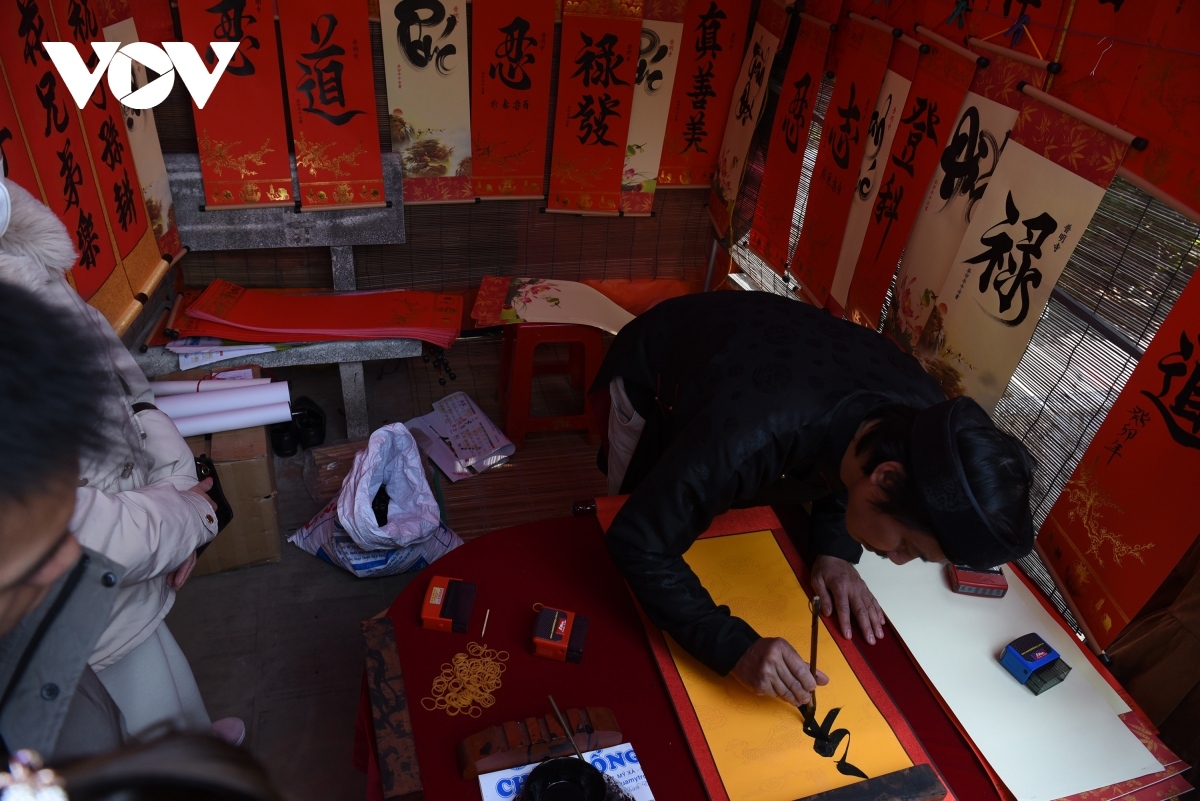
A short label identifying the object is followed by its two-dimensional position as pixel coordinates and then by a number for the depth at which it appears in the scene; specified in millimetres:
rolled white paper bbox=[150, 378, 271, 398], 3408
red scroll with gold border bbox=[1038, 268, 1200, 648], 1613
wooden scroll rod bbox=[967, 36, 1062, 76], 2018
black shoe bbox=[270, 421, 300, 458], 3920
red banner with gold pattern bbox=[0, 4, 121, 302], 2254
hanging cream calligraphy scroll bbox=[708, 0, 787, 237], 3600
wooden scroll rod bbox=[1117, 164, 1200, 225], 1654
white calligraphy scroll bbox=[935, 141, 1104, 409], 1948
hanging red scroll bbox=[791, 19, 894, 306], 2818
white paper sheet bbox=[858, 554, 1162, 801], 1605
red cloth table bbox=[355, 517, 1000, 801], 1527
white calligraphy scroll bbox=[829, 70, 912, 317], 2670
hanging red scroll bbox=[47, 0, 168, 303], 2598
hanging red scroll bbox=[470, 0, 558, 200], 3709
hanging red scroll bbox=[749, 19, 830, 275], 3211
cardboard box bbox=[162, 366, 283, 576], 3109
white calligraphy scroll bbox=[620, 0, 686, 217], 3867
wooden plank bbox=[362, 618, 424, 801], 1434
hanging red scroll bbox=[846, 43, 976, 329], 2414
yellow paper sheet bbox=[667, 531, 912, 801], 1501
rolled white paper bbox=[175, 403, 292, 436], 3127
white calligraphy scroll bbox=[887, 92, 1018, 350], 2250
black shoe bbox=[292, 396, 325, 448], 3994
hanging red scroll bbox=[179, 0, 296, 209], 3340
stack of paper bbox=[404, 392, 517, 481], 3994
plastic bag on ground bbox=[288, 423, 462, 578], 3135
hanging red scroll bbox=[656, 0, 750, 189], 3916
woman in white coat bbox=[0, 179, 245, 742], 1583
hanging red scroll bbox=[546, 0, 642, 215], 3801
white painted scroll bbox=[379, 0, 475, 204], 3605
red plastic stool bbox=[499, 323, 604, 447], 3949
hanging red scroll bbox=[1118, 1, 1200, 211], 1634
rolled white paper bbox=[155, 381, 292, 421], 3189
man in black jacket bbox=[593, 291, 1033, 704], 1413
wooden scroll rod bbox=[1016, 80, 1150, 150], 1745
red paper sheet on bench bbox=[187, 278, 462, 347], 3785
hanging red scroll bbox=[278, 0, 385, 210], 3471
